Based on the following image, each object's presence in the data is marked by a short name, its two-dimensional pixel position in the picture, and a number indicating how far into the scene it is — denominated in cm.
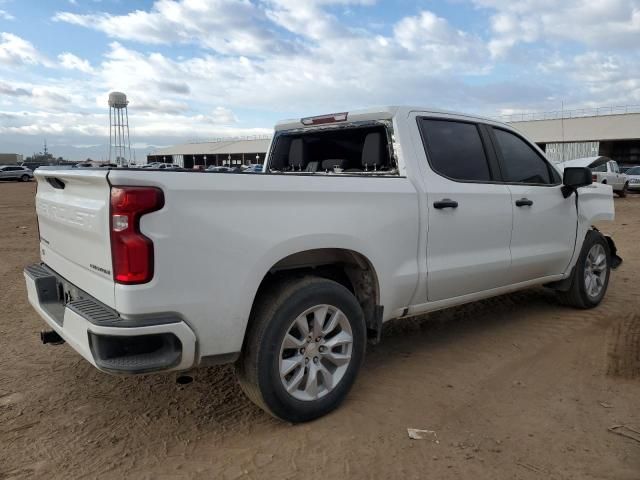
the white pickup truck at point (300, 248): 258
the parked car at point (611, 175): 2425
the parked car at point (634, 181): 2703
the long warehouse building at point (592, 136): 4388
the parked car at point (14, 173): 4572
